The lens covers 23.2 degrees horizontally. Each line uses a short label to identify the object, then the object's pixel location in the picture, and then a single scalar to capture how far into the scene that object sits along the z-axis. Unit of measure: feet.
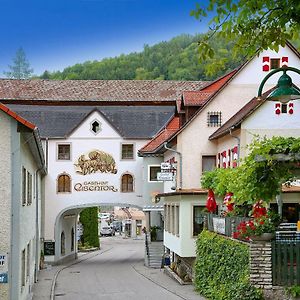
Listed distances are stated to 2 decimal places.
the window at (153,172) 149.89
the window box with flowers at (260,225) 58.13
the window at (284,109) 100.71
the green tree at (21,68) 336.90
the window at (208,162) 121.29
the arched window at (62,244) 155.71
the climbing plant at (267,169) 43.78
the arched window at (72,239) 168.05
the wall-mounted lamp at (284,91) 28.76
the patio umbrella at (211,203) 91.25
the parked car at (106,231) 344.61
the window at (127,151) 153.38
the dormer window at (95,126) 152.35
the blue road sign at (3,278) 54.19
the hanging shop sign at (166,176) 118.93
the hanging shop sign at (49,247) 148.05
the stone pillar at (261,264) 58.08
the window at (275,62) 113.36
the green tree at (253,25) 25.85
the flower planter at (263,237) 57.93
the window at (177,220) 105.70
